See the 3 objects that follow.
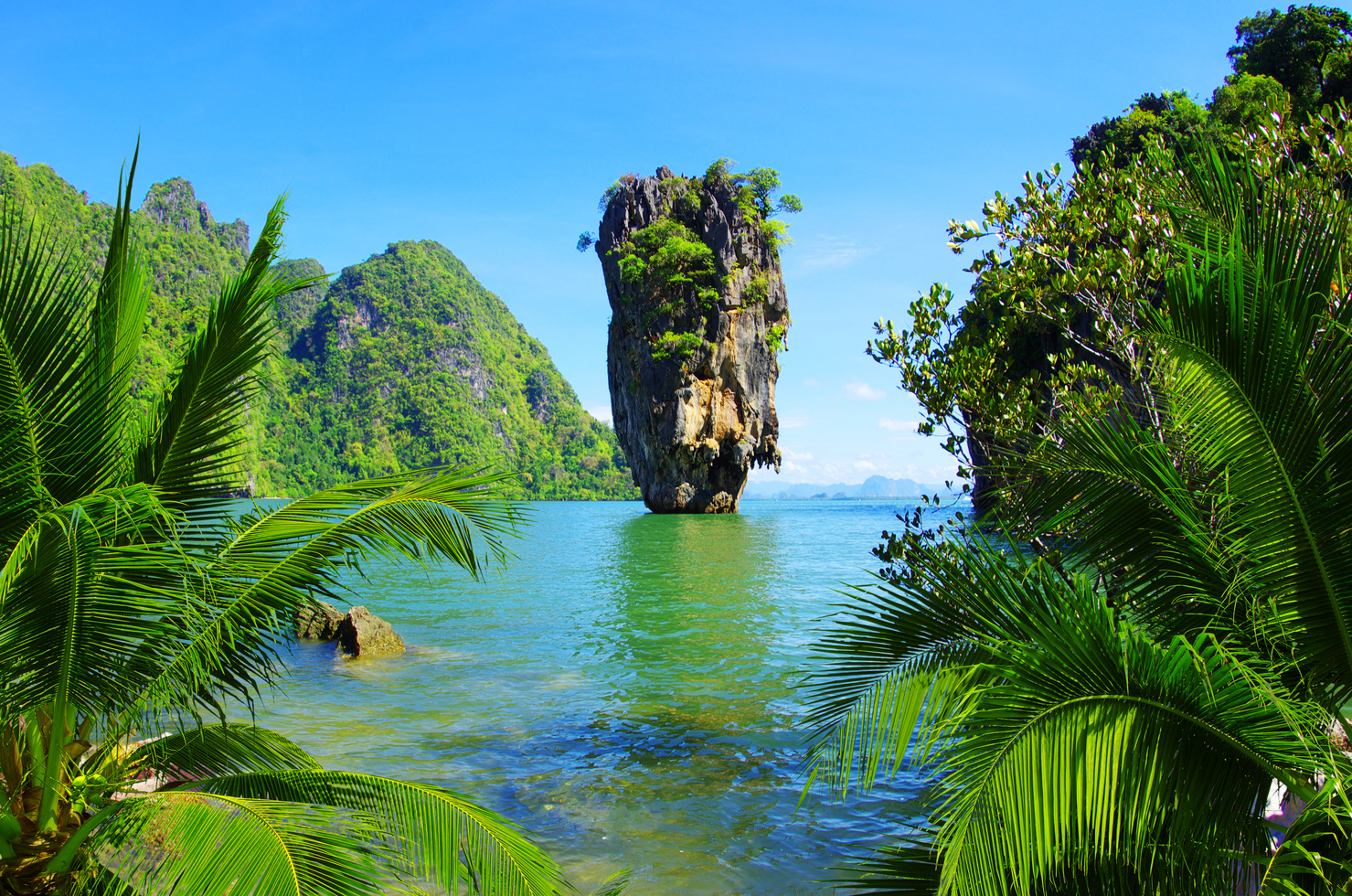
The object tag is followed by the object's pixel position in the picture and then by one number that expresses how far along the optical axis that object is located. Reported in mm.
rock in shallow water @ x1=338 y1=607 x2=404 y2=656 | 11812
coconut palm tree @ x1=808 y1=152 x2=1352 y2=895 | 2305
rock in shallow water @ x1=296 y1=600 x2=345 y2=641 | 13182
